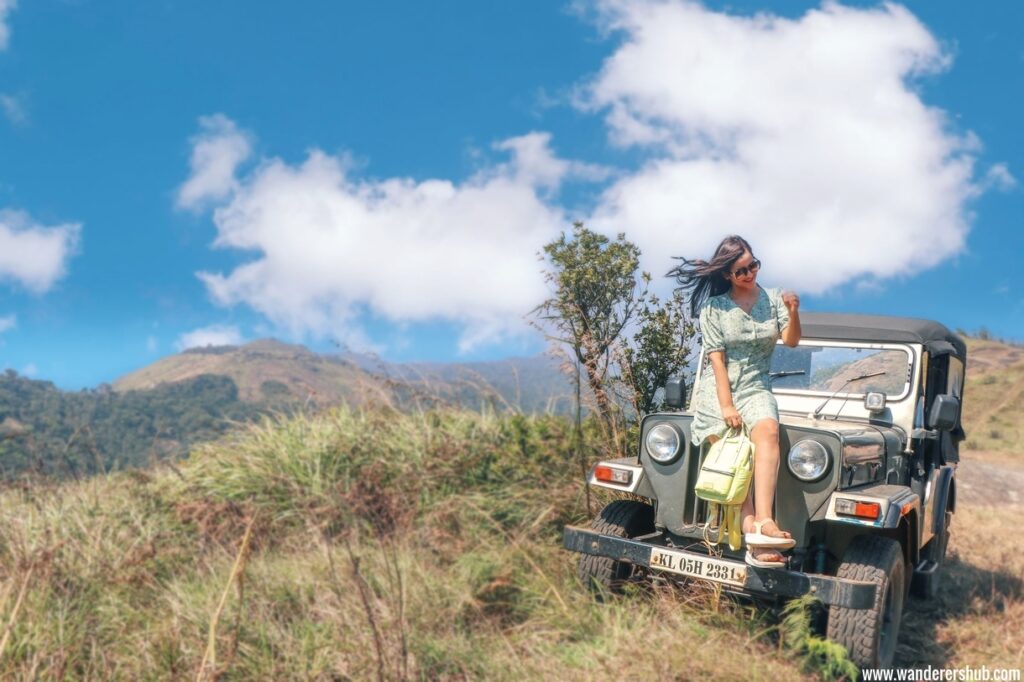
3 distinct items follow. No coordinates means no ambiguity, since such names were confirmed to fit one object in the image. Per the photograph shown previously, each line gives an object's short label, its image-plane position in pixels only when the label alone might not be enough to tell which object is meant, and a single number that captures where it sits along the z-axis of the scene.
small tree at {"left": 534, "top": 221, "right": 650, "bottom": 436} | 5.45
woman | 3.93
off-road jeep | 3.69
